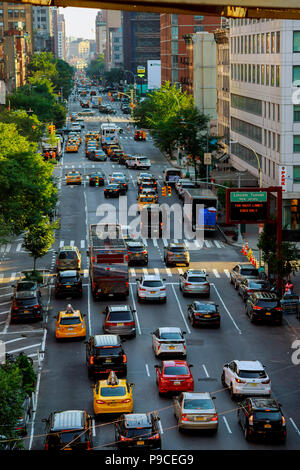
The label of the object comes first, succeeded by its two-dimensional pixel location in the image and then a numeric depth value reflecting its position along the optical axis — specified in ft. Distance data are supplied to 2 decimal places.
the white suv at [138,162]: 389.60
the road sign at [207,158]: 300.20
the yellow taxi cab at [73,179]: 344.67
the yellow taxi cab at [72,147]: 460.55
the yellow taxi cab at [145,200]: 291.97
